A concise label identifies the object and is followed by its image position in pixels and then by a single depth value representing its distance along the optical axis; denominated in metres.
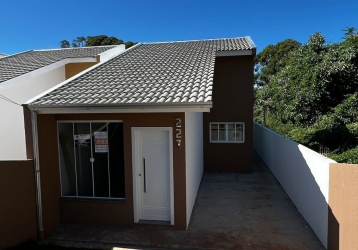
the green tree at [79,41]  55.20
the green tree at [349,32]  19.00
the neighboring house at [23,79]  11.04
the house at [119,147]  6.71
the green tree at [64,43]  56.75
